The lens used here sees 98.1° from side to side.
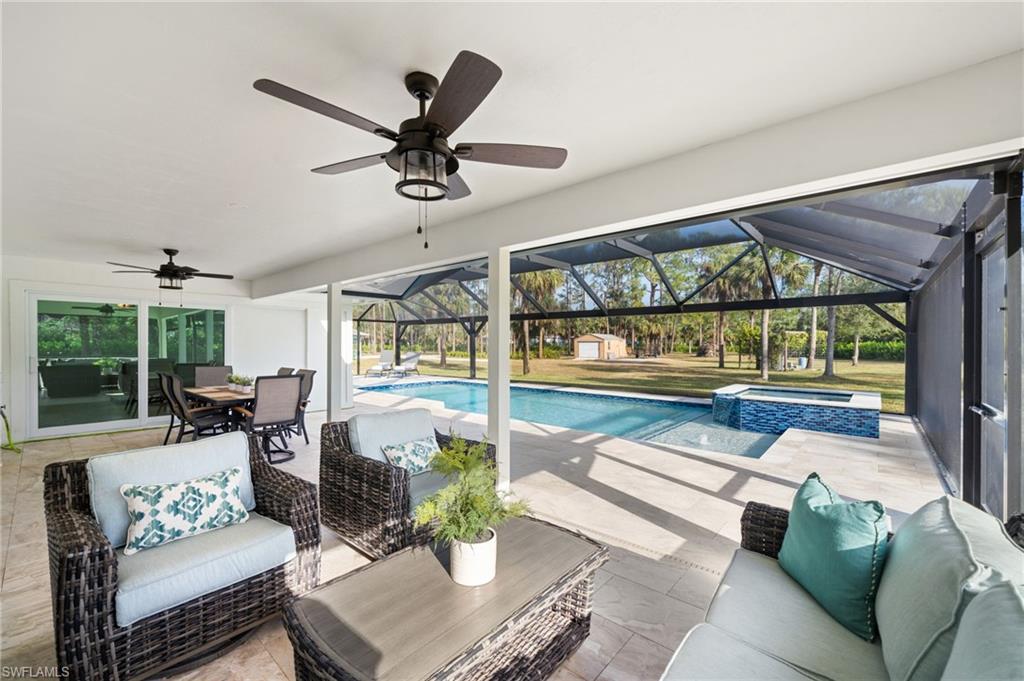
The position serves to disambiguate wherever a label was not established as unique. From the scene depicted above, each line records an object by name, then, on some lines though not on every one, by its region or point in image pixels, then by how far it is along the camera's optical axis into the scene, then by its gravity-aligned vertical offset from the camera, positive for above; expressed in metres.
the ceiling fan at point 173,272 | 5.27 +0.82
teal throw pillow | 1.44 -0.74
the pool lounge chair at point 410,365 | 14.80 -0.85
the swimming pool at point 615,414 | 6.93 -1.56
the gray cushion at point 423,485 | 2.75 -0.95
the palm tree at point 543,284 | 11.03 +1.42
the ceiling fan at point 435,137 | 1.54 +0.84
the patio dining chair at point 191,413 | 5.32 -0.90
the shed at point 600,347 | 13.30 -0.21
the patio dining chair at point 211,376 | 6.76 -0.56
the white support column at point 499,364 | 3.87 -0.21
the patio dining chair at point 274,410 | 4.95 -0.81
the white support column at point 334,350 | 5.93 -0.13
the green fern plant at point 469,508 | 1.70 -0.66
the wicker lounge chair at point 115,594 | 1.58 -1.06
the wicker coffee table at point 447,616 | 1.33 -0.94
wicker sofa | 0.88 -0.76
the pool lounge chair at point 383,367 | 14.52 -0.89
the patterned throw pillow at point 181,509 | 1.98 -0.80
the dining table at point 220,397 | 5.43 -0.71
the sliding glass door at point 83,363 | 6.38 -0.35
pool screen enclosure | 2.30 +0.78
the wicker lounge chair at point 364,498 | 2.60 -0.99
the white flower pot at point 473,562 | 1.68 -0.85
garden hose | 5.71 -1.34
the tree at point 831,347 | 9.88 -0.16
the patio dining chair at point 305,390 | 5.78 -0.67
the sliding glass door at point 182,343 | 7.34 -0.05
